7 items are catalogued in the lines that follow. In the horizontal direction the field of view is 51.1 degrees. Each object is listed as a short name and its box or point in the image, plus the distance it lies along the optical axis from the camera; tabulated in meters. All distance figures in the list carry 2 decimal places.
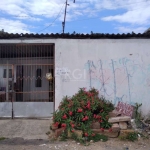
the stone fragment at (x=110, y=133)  4.39
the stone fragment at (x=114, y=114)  4.77
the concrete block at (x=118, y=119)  4.53
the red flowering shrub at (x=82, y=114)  4.35
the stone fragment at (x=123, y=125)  4.49
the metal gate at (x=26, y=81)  5.78
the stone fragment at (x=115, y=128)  4.37
